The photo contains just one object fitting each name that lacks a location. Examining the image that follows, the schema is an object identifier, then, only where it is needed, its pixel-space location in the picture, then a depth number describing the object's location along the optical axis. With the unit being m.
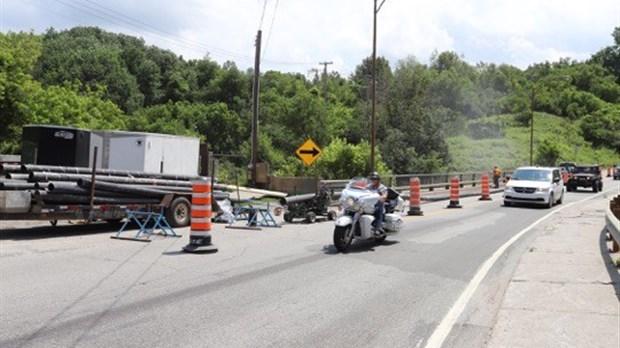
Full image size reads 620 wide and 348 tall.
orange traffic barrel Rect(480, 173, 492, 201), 30.12
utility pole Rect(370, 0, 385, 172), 28.81
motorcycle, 11.88
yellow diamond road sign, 25.25
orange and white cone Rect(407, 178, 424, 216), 20.64
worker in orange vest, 41.34
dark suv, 40.59
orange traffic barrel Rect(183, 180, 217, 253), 11.55
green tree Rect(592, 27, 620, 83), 153.38
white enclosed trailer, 19.58
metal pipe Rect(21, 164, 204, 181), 13.61
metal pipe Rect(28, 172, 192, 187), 13.49
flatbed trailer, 12.79
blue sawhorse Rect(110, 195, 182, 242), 13.40
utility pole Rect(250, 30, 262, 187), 33.91
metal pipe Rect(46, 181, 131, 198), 13.30
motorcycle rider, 12.69
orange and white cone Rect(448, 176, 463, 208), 24.64
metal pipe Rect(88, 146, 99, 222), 13.99
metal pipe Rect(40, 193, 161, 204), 13.30
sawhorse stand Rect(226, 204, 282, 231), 16.31
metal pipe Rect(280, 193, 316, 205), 17.66
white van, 25.48
